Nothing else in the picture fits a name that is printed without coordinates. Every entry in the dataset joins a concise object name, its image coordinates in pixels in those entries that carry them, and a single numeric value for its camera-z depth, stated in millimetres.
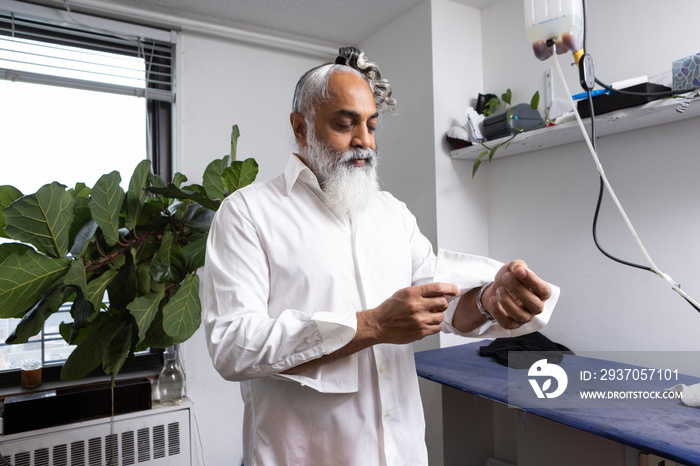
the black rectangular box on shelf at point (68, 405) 1887
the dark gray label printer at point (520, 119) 2084
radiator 1897
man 879
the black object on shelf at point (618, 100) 1580
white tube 1226
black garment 1880
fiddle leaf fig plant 1354
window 2264
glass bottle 2312
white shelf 1600
